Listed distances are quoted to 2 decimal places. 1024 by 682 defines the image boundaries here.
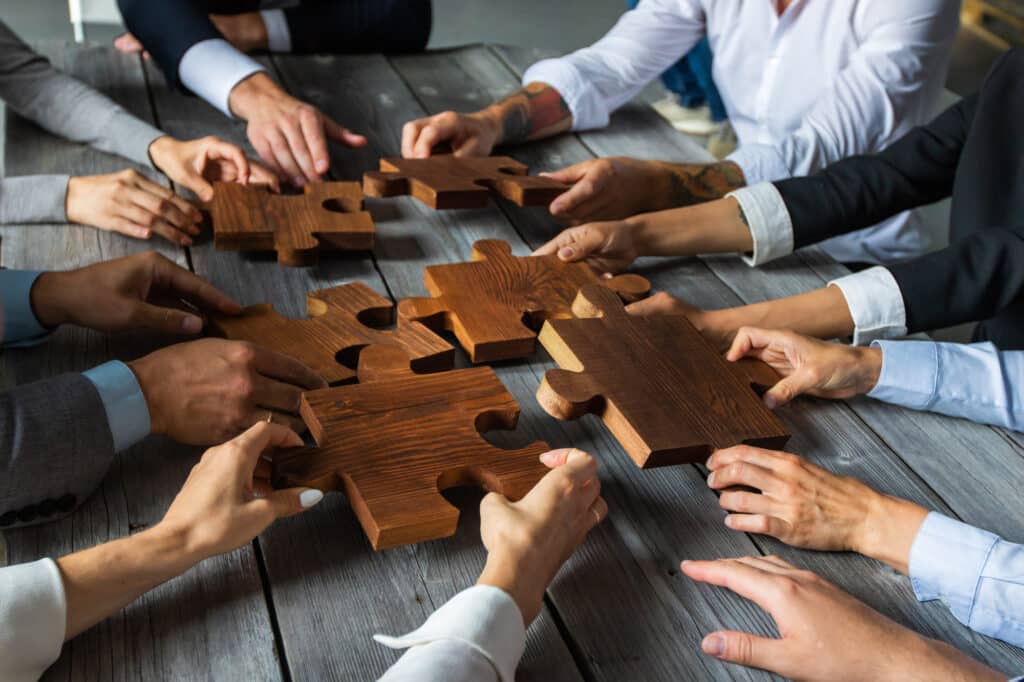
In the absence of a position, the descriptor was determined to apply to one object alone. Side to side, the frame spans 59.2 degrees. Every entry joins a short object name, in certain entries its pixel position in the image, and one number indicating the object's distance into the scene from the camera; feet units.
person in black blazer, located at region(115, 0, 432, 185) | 5.91
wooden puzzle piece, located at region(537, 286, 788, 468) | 3.71
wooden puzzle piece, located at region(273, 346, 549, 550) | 3.25
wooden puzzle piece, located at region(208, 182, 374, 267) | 4.86
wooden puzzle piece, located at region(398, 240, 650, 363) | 4.33
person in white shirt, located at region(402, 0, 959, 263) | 6.02
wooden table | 2.94
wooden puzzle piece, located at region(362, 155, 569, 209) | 5.34
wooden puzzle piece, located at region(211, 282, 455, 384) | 4.07
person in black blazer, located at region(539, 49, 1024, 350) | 4.85
